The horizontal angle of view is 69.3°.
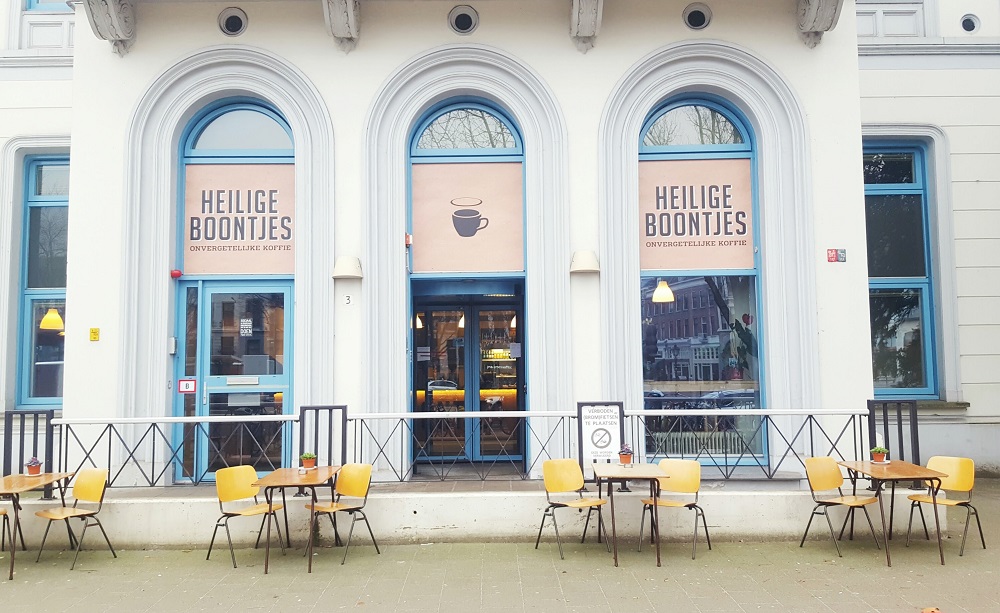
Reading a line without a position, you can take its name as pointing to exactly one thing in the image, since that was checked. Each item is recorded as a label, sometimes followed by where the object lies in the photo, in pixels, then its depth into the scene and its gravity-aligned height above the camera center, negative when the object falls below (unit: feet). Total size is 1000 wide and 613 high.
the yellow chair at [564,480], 22.03 -4.05
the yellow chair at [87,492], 21.80 -4.24
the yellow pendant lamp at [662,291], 28.73 +2.25
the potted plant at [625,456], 22.67 -3.38
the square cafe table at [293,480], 20.37 -3.73
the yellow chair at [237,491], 21.30 -4.19
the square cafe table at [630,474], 20.84 -3.70
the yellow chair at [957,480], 22.16 -4.16
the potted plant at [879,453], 22.53 -3.34
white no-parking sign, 24.13 -2.74
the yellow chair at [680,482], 21.84 -4.15
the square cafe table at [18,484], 20.51 -3.84
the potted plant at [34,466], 22.26 -3.48
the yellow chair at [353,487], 22.04 -4.20
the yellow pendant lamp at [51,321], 34.35 +1.51
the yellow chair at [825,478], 22.26 -4.10
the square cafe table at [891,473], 20.75 -3.74
